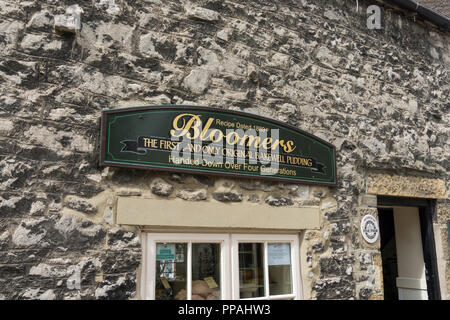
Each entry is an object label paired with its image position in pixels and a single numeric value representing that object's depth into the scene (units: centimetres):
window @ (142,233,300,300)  333
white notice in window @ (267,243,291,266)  385
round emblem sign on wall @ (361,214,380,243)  440
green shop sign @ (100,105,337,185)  323
